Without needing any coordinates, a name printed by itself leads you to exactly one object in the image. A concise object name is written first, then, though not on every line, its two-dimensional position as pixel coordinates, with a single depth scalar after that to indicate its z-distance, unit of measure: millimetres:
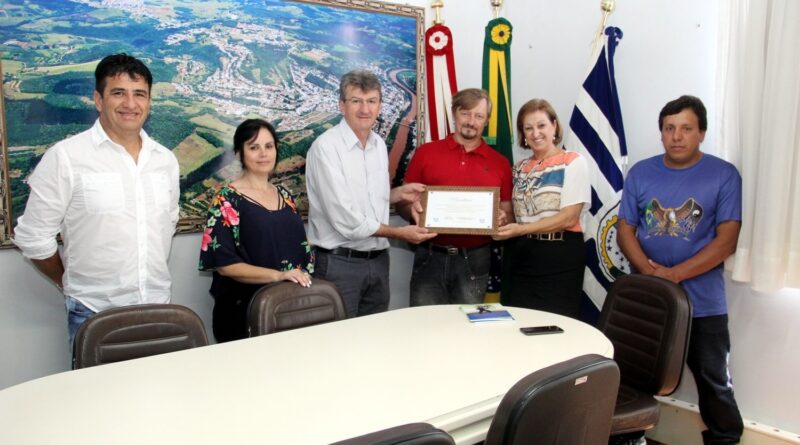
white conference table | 1506
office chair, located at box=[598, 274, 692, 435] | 2412
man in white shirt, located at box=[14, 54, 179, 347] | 2492
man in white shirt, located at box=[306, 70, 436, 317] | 3256
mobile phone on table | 2342
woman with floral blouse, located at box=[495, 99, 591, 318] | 3275
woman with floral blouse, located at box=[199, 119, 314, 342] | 2805
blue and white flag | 3639
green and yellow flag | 4047
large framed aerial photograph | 2838
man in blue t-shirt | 2949
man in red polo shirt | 3492
